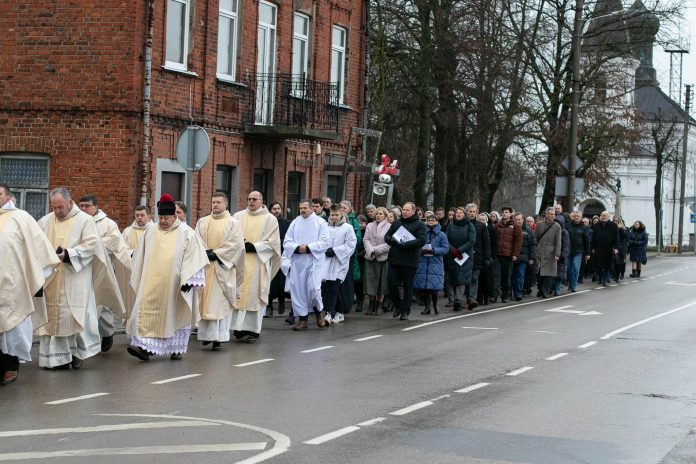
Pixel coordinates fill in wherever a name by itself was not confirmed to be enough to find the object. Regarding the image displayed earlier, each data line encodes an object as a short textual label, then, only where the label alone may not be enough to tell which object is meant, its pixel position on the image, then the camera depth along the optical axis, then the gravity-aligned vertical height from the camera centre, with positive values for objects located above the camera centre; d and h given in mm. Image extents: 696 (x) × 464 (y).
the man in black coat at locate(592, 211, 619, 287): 34281 -592
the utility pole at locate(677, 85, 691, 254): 70500 +2718
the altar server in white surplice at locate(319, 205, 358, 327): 19922 -734
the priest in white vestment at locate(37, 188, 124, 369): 13820 -946
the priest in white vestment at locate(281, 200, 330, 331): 19266 -735
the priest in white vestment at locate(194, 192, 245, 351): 16172 -811
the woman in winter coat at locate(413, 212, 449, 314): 22594 -970
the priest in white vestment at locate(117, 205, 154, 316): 16734 -318
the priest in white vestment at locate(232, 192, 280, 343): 17234 -759
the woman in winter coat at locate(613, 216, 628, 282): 35531 -872
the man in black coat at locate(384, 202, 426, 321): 21359 -734
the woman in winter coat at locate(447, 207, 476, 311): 23688 -561
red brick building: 23969 +2062
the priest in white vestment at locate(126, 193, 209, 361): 14672 -869
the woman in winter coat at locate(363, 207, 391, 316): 22375 -790
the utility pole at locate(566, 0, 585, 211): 35562 +3098
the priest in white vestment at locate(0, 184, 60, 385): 12742 -763
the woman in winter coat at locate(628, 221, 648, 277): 38438 -634
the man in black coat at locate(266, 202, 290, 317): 21625 -1279
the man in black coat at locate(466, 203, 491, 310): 24328 -585
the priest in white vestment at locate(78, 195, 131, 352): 15305 -502
